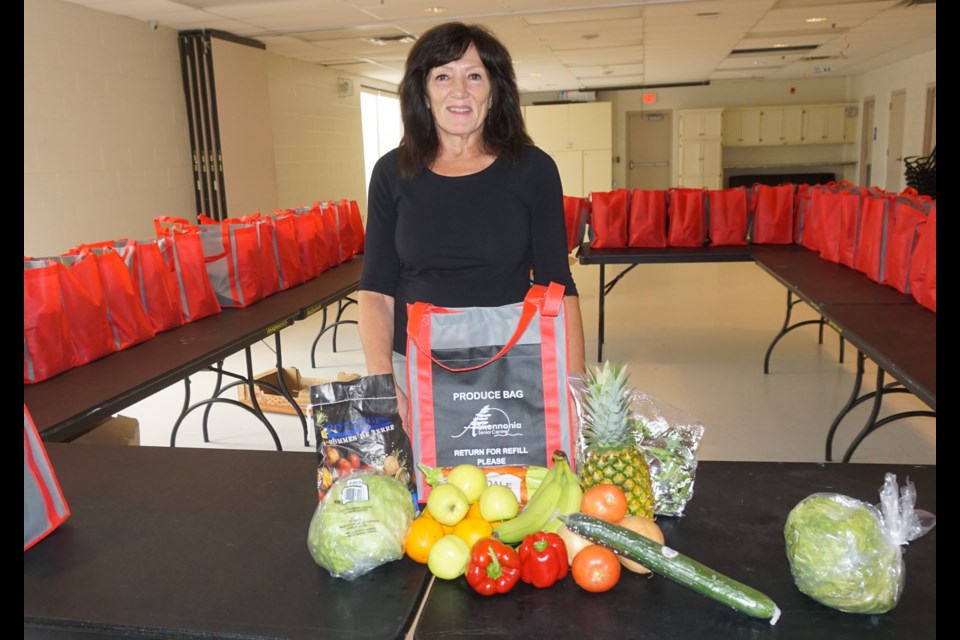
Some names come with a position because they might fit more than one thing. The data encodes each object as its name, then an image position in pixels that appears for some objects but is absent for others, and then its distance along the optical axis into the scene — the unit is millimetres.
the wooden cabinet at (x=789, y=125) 16219
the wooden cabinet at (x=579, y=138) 17422
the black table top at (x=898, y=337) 2295
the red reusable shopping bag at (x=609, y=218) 5594
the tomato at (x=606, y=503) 1142
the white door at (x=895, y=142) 13023
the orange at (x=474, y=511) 1198
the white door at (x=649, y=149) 17859
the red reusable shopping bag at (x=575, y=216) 5762
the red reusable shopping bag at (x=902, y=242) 3443
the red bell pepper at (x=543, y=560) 1062
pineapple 1210
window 13297
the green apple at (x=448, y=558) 1089
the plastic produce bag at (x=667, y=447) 1269
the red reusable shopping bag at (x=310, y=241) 4504
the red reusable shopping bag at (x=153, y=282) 3102
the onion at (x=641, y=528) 1118
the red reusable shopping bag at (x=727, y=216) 5402
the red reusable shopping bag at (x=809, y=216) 4934
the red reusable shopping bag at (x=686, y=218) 5457
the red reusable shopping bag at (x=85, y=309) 2658
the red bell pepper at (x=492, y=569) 1054
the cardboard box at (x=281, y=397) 4570
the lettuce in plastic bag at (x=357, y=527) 1095
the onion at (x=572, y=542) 1104
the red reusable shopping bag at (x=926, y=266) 3100
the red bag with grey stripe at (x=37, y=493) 1228
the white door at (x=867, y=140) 15352
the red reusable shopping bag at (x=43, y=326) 2451
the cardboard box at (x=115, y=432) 3047
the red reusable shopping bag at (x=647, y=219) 5520
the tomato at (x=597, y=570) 1057
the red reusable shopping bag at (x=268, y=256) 3965
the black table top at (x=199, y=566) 1036
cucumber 978
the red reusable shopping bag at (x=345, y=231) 5145
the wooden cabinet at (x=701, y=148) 16766
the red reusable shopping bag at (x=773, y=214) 5281
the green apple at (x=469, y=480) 1205
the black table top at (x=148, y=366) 2178
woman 1829
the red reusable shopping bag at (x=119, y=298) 2895
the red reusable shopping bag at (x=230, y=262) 3678
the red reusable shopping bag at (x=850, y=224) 4205
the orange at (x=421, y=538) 1132
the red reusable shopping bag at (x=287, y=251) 4168
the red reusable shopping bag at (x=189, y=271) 3383
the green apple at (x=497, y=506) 1181
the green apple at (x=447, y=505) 1157
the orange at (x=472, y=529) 1132
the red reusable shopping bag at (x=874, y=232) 3742
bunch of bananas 1143
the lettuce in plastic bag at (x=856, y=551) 979
